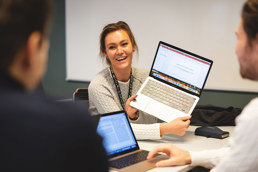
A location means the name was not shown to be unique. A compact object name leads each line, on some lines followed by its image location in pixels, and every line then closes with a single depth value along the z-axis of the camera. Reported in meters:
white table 1.64
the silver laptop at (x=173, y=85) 1.74
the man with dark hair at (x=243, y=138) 0.97
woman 1.95
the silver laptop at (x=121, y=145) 1.29
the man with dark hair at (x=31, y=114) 0.49
